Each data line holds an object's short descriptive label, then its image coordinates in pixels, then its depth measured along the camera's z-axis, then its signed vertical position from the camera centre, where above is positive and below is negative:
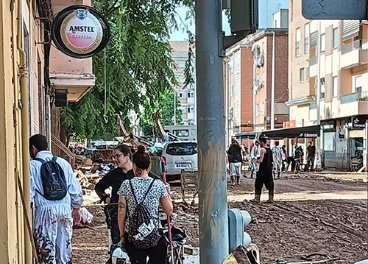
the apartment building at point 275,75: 57.97 +5.18
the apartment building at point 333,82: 35.09 +2.93
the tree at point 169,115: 65.89 +1.11
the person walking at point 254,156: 27.51 -1.91
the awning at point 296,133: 33.09 -0.82
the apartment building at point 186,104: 112.28 +3.80
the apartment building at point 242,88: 66.56 +4.24
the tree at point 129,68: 15.59 +1.93
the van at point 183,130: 44.28 -0.75
